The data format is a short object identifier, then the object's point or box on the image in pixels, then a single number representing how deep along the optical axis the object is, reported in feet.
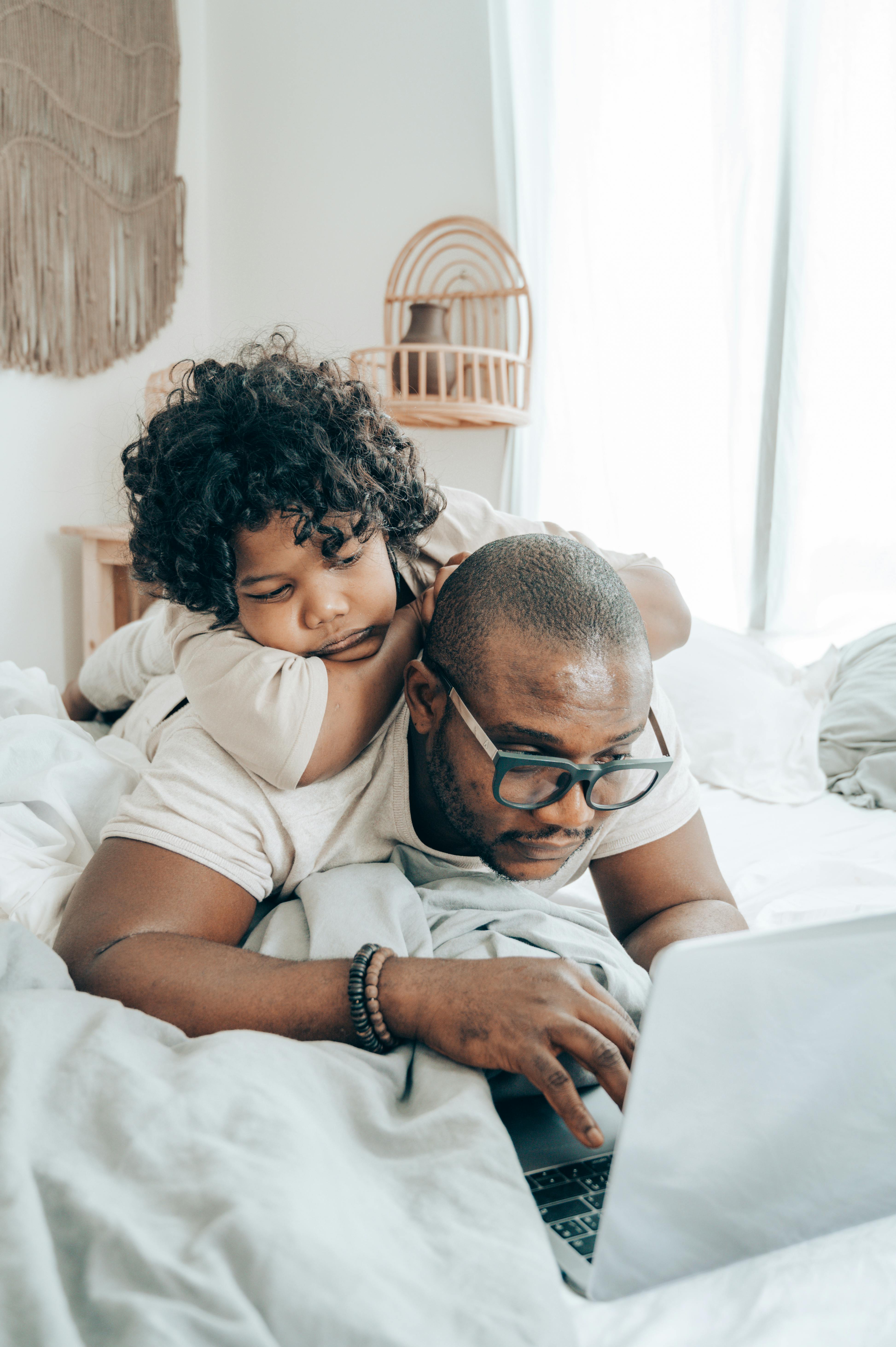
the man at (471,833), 2.57
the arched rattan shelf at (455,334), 9.88
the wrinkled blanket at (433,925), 2.96
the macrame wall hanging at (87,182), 10.81
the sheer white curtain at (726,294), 8.33
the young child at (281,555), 3.19
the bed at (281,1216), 1.55
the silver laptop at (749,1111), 1.67
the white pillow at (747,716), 6.79
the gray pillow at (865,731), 6.47
